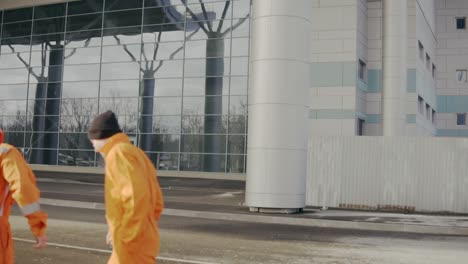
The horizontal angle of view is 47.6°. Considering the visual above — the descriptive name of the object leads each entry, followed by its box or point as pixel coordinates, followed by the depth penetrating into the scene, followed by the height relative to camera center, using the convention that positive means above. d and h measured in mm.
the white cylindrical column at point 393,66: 27641 +5765
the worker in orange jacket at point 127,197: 3508 -203
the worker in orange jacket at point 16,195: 4035 -255
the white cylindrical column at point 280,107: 16094 +1974
